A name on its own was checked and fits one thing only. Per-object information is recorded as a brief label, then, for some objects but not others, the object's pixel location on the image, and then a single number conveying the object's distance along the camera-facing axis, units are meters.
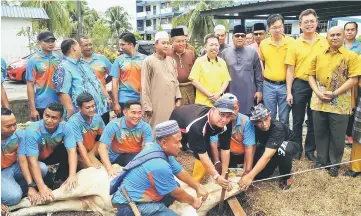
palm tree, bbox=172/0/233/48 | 25.00
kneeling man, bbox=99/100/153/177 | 3.54
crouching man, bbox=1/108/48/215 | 3.07
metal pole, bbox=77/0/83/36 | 14.69
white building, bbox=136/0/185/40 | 48.91
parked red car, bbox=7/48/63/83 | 11.57
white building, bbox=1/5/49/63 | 17.62
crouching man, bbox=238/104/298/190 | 3.38
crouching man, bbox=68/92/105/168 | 3.66
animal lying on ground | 3.20
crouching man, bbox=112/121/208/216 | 2.50
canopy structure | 7.53
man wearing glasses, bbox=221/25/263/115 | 4.39
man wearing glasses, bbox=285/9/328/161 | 4.11
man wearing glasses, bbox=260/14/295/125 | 4.35
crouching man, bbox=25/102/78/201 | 3.28
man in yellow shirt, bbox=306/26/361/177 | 3.77
